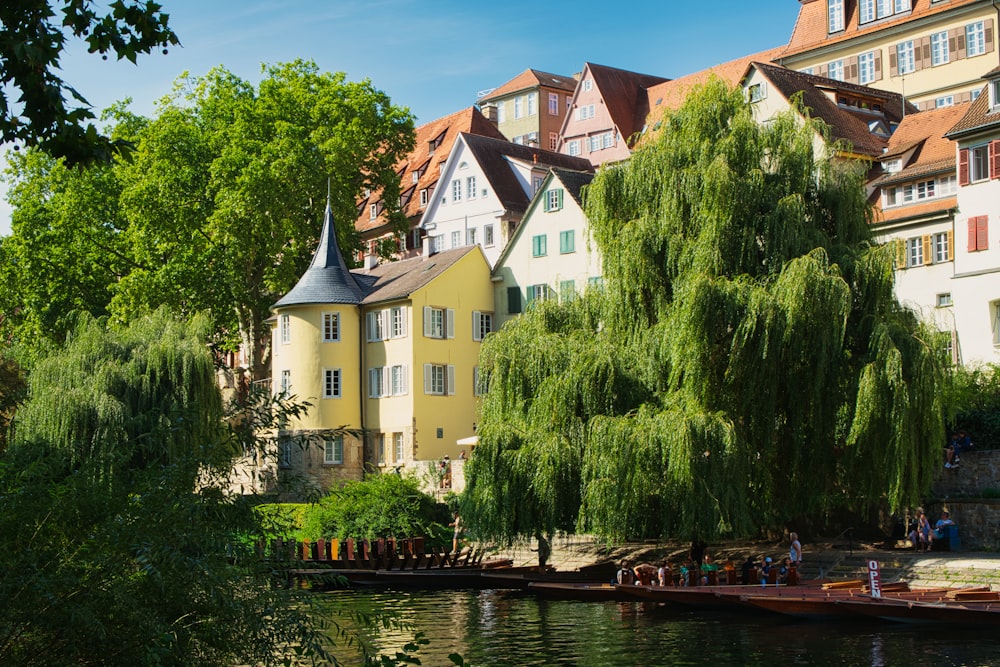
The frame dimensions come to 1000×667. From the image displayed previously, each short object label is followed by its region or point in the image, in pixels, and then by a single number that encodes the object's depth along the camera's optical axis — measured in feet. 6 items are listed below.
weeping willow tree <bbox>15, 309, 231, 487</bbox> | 128.36
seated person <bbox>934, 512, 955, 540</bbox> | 97.71
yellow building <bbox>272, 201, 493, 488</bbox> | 156.15
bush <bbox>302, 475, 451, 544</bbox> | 122.62
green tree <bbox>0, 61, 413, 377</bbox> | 166.81
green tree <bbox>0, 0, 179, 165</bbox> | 31.42
